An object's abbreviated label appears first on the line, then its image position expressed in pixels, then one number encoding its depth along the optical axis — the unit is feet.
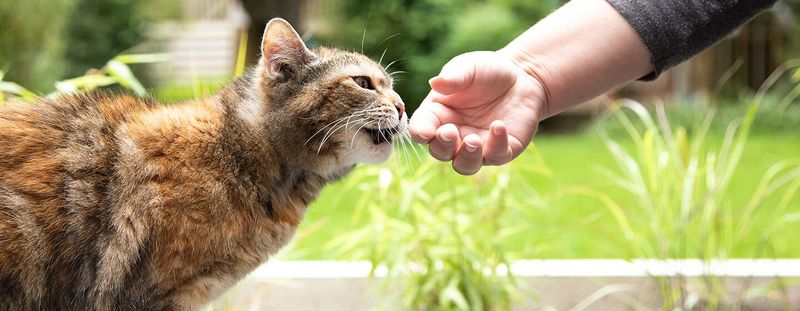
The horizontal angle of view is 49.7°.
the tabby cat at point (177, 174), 3.79
